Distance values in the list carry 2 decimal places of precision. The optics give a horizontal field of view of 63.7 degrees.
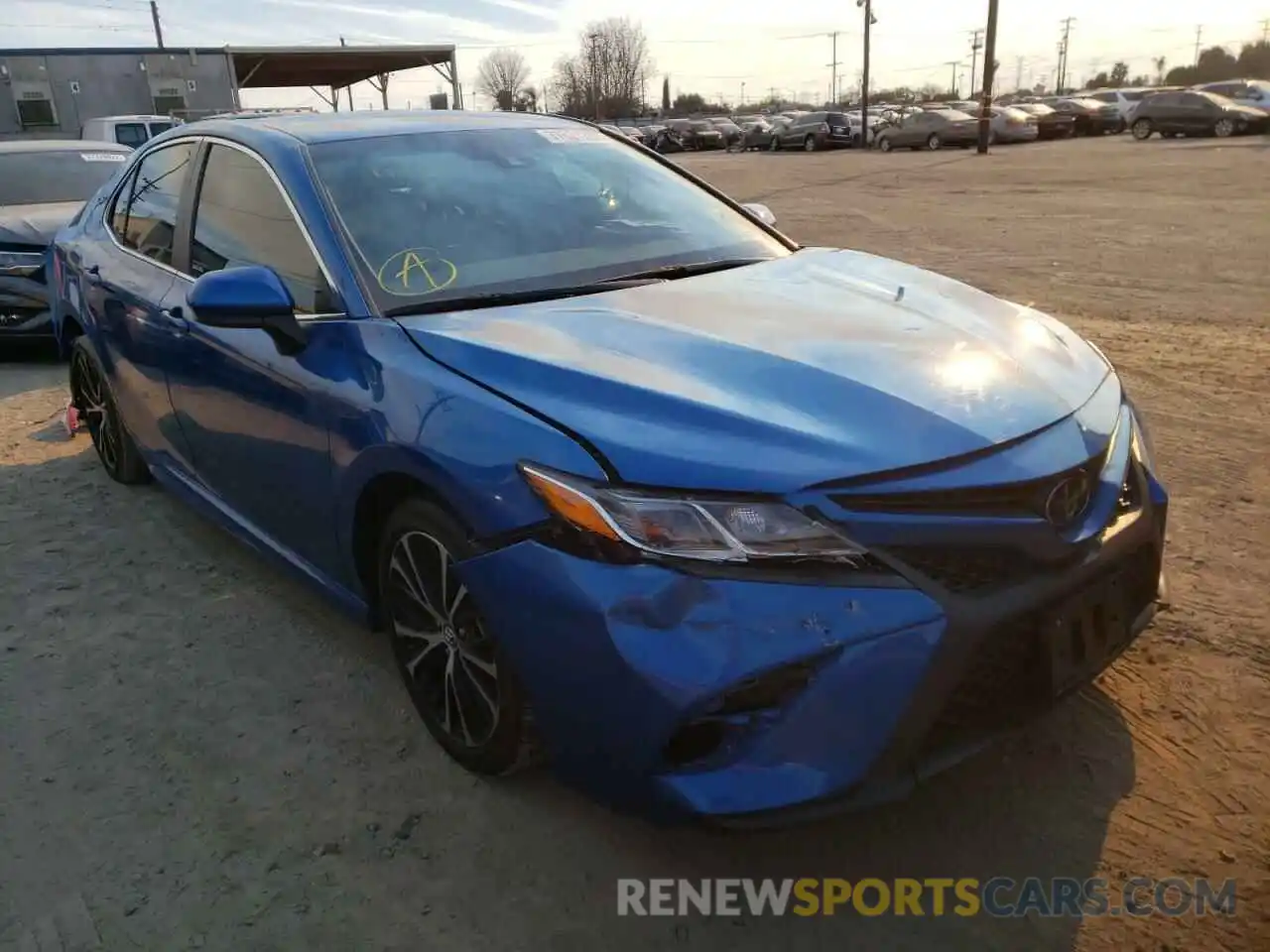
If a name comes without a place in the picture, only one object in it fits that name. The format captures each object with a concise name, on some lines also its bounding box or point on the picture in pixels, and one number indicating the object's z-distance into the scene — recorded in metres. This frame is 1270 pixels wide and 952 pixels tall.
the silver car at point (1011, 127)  37.50
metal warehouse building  23.23
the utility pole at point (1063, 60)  113.81
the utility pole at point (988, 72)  30.72
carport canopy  29.34
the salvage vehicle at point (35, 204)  7.36
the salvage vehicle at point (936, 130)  36.53
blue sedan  1.93
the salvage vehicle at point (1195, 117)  32.34
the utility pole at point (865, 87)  43.97
